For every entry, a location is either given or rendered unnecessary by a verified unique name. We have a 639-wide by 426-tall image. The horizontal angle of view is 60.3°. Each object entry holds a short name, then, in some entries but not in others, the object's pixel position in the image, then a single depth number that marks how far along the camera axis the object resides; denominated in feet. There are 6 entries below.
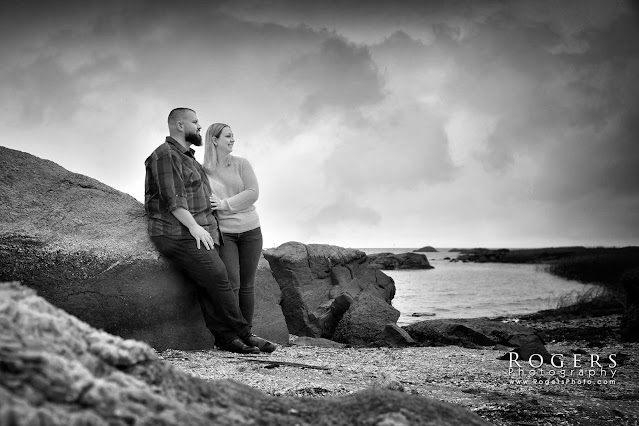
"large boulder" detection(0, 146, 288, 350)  17.83
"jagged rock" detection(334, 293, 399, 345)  28.35
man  18.65
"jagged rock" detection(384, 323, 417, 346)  26.30
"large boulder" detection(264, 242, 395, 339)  32.19
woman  20.84
